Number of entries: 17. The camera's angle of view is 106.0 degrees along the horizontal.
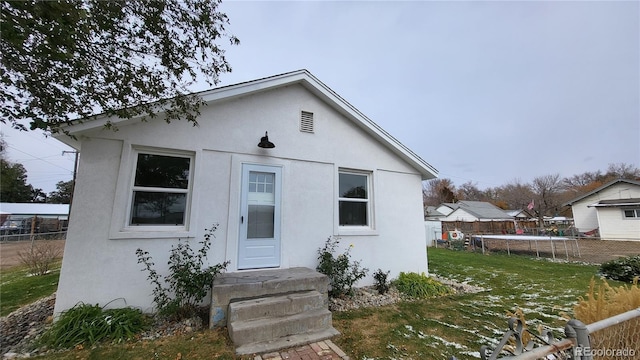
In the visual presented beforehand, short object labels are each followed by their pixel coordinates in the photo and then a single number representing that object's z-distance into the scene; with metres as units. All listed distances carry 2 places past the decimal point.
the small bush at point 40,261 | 8.12
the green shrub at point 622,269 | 7.52
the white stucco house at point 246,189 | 4.29
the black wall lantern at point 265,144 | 5.34
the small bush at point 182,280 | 4.03
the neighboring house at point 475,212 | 31.93
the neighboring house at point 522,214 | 37.66
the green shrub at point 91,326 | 3.39
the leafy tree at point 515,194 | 40.69
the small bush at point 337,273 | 5.34
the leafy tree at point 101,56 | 2.64
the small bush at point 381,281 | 5.82
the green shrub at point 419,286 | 5.77
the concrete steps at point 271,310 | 3.33
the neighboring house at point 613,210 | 19.61
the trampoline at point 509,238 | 12.43
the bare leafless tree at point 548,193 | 37.38
